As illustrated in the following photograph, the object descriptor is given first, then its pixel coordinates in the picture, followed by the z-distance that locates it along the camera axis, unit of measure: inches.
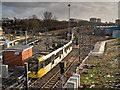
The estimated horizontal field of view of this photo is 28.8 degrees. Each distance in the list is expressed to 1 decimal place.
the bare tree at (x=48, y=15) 2888.8
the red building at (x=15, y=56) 700.7
